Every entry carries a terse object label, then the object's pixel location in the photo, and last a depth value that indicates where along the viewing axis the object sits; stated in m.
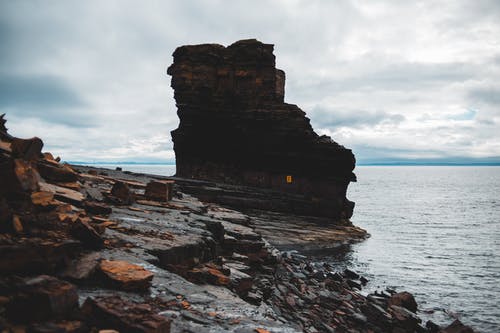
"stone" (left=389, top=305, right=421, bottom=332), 11.58
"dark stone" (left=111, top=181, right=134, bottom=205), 9.51
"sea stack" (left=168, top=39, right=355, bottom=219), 33.94
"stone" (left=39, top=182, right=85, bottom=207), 6.83
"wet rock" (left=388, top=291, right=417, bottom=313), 13.81
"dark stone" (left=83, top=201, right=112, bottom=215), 7.13
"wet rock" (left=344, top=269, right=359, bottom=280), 18.00
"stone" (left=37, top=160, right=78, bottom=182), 7.99
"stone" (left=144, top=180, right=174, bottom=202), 11.51
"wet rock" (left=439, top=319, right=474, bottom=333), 10.98
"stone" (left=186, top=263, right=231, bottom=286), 6.34
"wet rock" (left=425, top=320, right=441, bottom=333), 12.17
